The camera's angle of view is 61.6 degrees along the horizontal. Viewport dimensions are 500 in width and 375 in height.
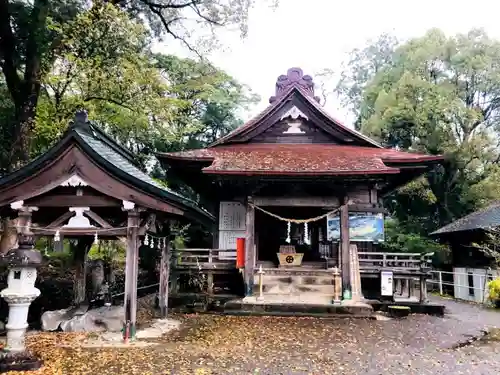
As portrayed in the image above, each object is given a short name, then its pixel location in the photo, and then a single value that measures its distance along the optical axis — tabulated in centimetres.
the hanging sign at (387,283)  1356
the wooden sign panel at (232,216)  1633
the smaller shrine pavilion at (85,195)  812
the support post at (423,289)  1347
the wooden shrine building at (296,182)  1295
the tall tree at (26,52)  1354
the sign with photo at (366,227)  1511
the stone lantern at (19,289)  664
